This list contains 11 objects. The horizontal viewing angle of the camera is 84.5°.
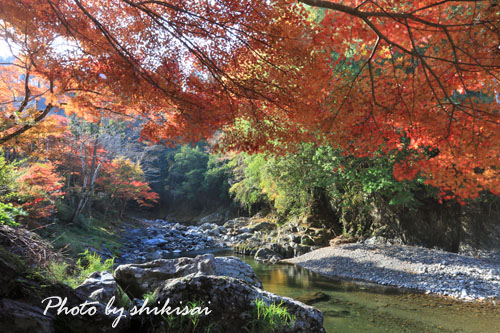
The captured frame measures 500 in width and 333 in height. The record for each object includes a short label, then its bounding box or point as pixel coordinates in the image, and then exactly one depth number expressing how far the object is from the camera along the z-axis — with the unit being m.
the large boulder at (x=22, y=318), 1.93
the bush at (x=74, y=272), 2.81
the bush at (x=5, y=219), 2.75
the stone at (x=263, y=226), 15.46
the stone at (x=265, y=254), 10.23
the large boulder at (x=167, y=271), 4.12
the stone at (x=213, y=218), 23.08
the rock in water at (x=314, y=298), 5.68
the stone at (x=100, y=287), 3.32
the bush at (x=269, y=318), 2.72
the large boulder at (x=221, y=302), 2.68
